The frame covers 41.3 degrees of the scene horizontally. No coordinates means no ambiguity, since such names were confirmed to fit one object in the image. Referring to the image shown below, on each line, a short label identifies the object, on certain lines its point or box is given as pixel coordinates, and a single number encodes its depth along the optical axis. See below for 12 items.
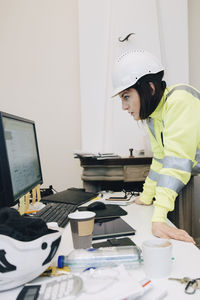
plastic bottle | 0.61
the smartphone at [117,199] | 1.40
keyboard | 1.01
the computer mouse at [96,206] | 1.18
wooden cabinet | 1.85
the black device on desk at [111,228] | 0.83
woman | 0.97
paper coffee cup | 0.73
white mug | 0.57
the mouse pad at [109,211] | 1.07
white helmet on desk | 0.51
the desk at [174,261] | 0.51
